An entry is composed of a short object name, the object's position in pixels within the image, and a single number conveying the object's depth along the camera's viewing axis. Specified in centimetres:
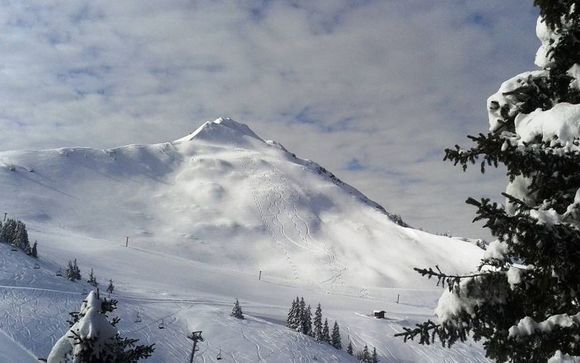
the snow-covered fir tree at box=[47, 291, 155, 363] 905
